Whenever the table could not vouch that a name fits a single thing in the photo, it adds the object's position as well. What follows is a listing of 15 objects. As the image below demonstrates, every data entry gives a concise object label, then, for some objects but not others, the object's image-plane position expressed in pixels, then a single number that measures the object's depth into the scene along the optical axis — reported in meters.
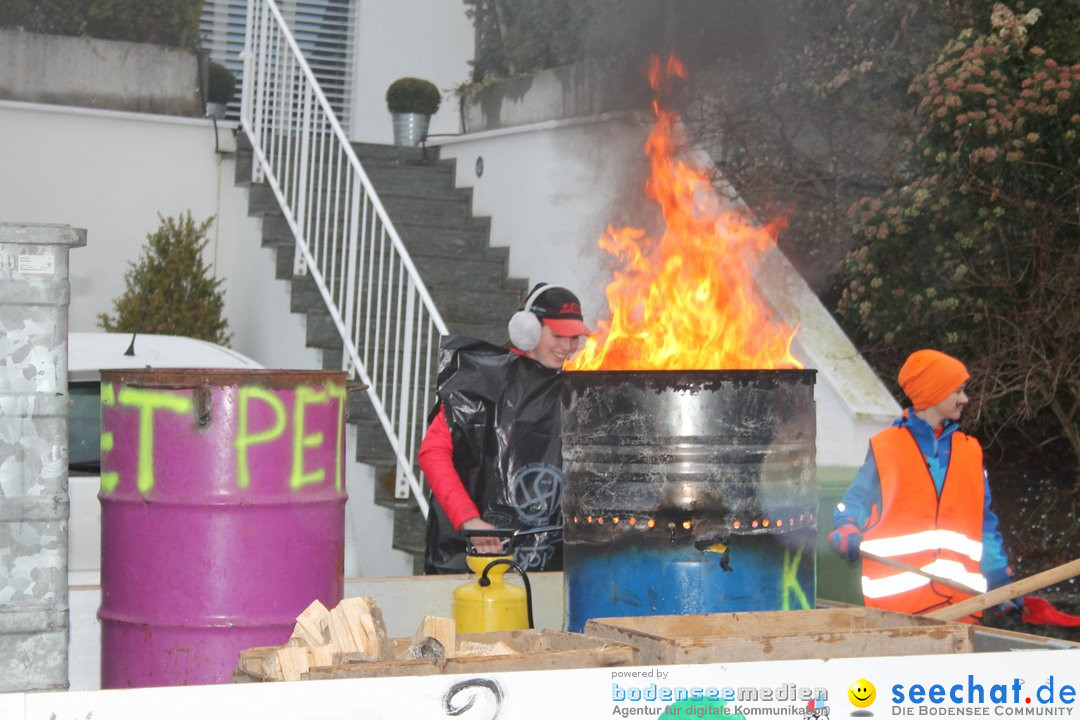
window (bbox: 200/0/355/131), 12.77
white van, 5.71
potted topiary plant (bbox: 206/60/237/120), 10.57
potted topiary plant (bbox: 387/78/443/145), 10.73
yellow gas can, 4.21
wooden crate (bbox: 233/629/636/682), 2.94
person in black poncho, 5.30
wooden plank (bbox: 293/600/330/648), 3.21
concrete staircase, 8.63
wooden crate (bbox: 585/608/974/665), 3.16
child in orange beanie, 4.95
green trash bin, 6.46
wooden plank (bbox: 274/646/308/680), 3.05
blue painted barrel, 3.90
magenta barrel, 3.63
